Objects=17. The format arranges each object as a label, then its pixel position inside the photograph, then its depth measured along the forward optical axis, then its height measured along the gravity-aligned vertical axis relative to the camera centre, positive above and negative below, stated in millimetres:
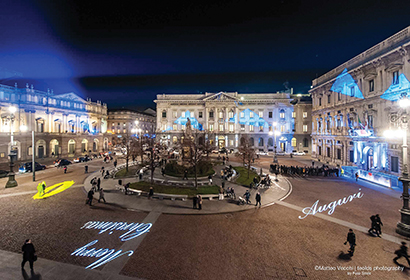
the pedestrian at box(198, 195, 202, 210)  13781 -4646
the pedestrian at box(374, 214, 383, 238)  10305 -4798
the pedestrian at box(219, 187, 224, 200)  16203 -4786
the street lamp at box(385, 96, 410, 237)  10641 -3818
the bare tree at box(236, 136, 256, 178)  25514 -1763
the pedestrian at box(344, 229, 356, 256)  8640 -4700
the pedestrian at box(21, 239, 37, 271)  7312 -4453
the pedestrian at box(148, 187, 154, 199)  16250 -4617
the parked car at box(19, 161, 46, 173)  26625 -4052
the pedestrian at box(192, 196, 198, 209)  13995 -4572
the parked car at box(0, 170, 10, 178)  23172 -4145
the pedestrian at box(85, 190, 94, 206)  14453 -4392
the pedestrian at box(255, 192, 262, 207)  14547 -4617
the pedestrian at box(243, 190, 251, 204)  15389 -4751
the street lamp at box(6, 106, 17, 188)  18703 -3808
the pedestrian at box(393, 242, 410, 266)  7877 -4805
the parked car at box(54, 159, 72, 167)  31414 -3890
